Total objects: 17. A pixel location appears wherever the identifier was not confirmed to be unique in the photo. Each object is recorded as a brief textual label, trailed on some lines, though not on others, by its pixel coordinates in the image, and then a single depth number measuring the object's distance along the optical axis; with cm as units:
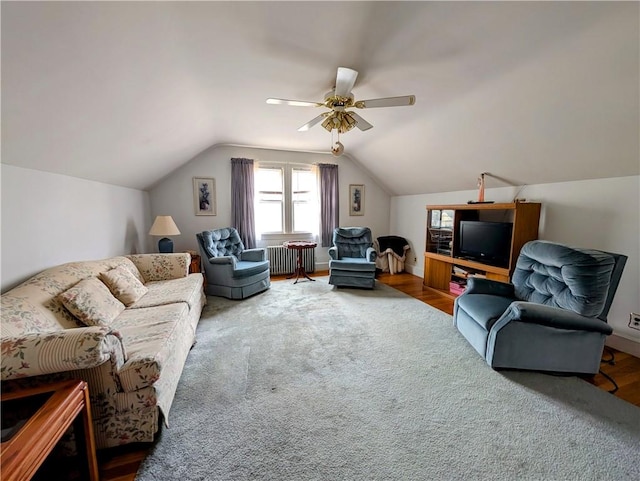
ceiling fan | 198
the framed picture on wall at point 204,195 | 449
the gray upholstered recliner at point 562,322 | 191
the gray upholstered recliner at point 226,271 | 356
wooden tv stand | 295
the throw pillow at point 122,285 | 225
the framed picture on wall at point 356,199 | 546
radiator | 498
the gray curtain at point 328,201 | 515
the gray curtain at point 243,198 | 459
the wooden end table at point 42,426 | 82
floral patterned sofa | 116
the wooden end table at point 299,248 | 436
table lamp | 366
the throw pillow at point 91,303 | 173
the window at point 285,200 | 497
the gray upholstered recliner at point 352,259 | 403
